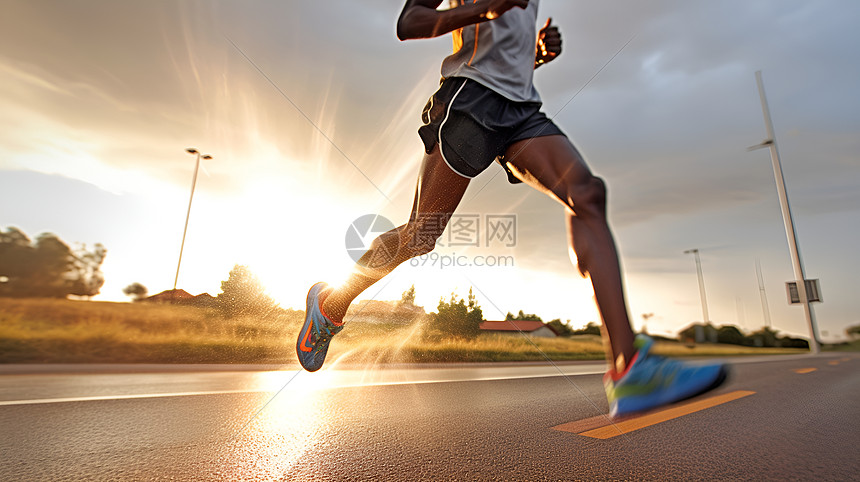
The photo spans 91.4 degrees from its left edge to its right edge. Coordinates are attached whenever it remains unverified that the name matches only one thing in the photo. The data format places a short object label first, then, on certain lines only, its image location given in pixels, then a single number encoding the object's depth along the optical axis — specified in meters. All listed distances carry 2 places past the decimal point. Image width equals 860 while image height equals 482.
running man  1.36
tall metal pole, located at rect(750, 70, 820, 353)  17.81
